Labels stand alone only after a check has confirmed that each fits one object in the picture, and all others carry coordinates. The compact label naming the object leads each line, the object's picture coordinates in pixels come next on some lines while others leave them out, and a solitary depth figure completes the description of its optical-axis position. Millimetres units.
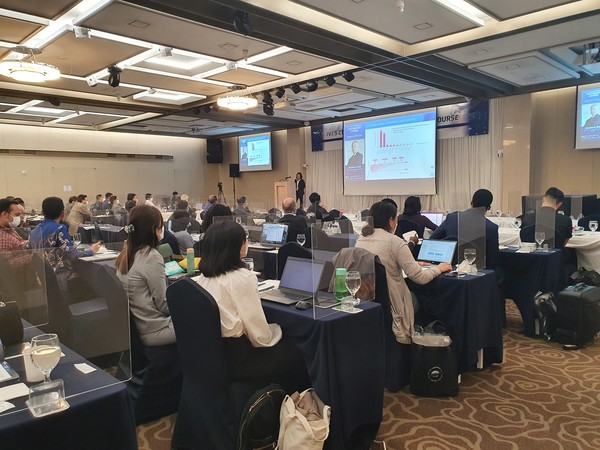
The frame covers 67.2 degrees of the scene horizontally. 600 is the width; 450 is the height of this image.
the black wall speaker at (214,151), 15797
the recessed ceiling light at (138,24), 5035
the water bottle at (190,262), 3773
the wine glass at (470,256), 3645
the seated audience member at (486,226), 3998
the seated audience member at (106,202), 11814
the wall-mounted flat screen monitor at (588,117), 7969
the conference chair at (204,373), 2148
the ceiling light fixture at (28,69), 5277
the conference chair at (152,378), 2789
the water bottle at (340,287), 2629
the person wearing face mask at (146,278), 2762
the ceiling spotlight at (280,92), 8309
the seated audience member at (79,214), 8445
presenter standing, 12719
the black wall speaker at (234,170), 15367
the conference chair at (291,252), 3244
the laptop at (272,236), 5801
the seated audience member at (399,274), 3178
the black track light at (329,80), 7523
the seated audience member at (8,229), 4383
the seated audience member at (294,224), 5855
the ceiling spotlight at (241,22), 4742
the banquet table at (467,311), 3289
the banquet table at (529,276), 4391
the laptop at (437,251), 3746
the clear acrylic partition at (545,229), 4707
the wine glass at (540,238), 4695
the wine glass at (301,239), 5570
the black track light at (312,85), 7734
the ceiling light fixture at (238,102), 7152
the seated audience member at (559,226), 4754
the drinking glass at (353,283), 2555
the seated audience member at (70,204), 10477
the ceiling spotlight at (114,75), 6881
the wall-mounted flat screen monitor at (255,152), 14352
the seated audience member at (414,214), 5304
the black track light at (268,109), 9102
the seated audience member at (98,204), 11597
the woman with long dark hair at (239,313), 2211
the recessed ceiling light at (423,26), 5426
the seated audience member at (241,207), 9158
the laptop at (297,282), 2590
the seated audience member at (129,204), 9375
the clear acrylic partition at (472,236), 3756
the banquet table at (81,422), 1356
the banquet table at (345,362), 2234
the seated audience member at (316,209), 8478
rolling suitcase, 4051
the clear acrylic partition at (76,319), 1647
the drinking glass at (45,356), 1565
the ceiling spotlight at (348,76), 7211
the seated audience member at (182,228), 5074
